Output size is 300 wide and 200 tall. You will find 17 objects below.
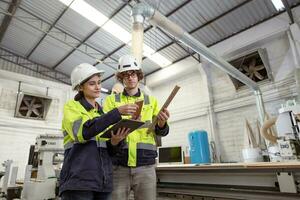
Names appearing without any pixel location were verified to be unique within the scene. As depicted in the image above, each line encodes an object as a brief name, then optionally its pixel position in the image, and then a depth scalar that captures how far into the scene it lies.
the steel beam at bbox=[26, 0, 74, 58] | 6.00
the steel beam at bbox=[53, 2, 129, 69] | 5.50
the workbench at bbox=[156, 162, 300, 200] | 1.29
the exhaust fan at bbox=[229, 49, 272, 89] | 5.26
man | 1.36
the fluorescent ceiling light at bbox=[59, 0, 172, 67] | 5.56
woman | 1.10
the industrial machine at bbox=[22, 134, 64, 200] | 2.36
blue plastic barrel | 5.30
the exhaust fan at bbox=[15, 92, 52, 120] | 6.37
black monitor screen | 5.42
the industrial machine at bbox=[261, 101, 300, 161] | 1.60
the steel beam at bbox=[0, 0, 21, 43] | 5.88
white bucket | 4.07
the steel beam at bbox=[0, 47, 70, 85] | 8.14
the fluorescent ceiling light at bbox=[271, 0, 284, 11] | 4.78
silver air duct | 3.26
